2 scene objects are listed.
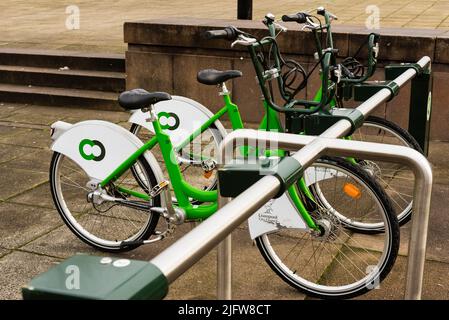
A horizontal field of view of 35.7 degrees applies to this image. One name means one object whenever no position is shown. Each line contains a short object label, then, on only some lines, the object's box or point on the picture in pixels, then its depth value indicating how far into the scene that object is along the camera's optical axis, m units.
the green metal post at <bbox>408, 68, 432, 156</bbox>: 4.47
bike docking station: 1.45
